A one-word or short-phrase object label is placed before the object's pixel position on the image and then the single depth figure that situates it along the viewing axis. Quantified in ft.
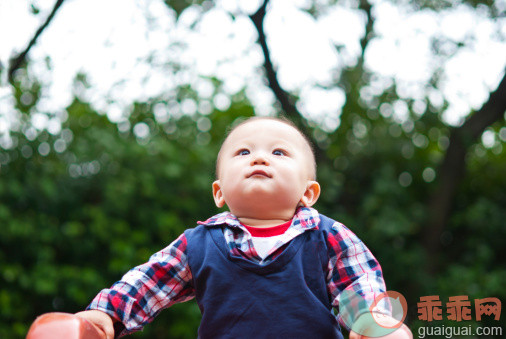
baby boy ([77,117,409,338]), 4.71
